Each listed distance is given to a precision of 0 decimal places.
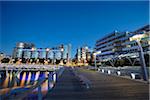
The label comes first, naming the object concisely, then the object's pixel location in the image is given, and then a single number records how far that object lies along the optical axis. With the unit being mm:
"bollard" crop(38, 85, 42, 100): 2354
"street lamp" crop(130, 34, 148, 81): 5493
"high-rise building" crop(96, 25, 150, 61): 29425
